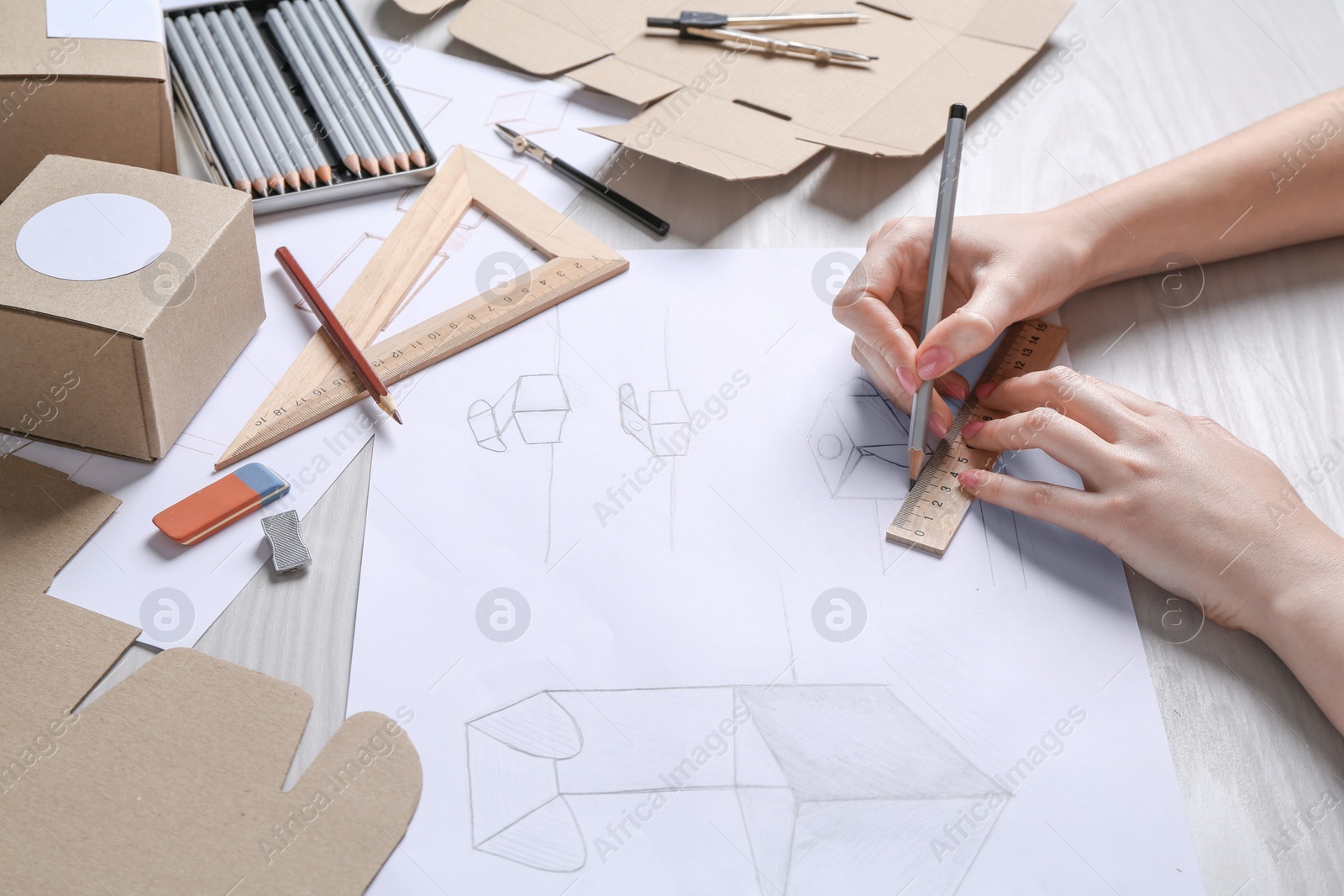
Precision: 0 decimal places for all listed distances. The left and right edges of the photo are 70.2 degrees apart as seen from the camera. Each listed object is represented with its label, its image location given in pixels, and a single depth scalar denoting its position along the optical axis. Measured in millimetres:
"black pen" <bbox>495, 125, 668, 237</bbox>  1104
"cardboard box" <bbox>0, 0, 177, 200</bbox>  940
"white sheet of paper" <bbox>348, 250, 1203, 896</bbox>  700
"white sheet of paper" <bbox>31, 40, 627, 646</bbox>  813
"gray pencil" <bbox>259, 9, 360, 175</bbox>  1106
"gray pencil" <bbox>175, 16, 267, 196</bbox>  1073
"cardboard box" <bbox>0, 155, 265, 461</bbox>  803
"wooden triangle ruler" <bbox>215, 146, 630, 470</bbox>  938
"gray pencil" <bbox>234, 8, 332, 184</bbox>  1102
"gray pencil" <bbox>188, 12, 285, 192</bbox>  1080
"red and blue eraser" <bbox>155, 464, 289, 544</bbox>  836
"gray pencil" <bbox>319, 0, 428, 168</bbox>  1123
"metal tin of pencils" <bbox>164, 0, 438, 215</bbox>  1087
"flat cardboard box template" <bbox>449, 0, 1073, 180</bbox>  1126
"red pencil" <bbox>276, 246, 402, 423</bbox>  927
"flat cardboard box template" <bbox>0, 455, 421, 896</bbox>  667
